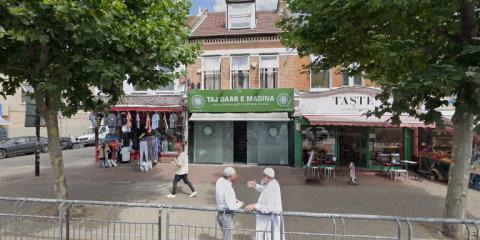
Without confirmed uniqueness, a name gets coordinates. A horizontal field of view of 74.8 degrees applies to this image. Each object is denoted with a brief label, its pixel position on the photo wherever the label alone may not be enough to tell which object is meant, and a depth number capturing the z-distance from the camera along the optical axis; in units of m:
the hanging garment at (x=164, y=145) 16.53
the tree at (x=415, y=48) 5.30
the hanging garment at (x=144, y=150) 14.32
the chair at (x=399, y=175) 12.29
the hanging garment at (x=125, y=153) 16.02
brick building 14.54
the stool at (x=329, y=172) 12.77
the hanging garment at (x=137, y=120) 15.60
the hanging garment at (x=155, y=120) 15.07
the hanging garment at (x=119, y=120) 16.00
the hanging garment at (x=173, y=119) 15.59
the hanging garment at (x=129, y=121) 15.24
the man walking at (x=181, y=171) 9.33
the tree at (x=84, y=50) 5.36
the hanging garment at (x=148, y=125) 15.23
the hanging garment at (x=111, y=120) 15.88
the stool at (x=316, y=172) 12.48
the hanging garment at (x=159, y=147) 15.65
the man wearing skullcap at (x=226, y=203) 5.09
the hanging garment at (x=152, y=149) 14.79
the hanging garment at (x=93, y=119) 15.78
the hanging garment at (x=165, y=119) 15.89
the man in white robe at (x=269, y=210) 4.98
